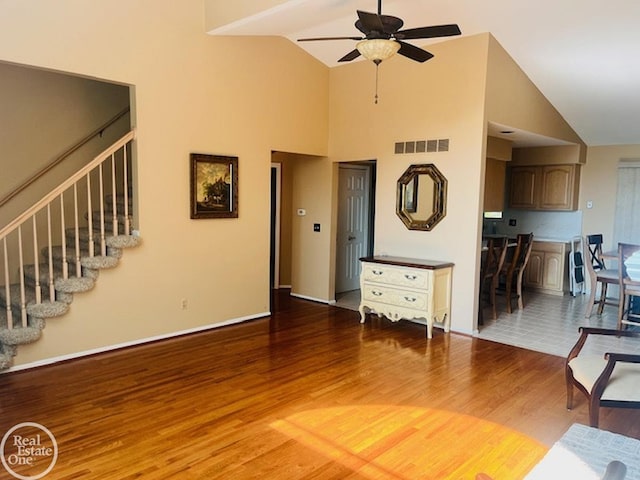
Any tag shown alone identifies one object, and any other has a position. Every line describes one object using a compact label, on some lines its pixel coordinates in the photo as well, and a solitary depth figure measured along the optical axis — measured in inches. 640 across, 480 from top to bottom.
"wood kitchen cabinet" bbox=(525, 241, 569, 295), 291.9
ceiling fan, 125.6
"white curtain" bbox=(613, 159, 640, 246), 275.1
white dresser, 201.6
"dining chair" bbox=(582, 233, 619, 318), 220.1
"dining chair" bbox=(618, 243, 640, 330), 200.2
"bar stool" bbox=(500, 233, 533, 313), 244.3
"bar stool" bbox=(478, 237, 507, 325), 230.5
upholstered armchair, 111.4
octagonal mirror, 215.8
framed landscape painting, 199.8
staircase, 158.7
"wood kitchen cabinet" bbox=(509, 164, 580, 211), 295.0
